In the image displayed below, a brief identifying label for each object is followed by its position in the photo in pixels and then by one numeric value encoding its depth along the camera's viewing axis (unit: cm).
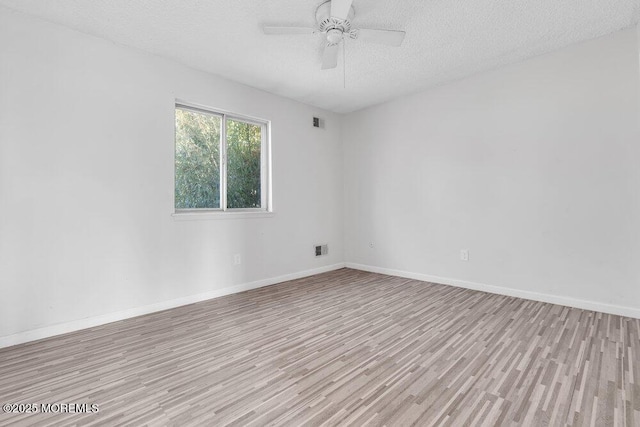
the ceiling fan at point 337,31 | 227
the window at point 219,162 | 329
